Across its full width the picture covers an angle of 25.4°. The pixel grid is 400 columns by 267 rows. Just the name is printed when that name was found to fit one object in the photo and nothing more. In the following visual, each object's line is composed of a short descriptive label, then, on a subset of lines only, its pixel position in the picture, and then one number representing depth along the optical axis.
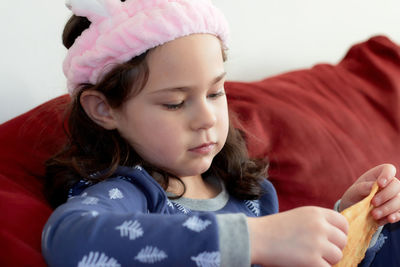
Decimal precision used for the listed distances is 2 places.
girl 0.77
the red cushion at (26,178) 0.83
